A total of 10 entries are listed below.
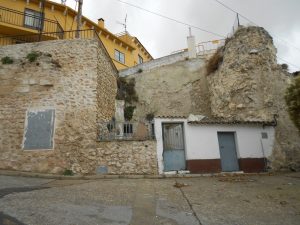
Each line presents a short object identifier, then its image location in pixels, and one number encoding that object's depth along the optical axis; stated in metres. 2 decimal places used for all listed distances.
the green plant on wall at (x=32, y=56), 11.48
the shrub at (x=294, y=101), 7.44
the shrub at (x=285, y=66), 16.49
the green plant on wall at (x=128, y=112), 16.42
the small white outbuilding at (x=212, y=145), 10.64
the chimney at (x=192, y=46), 19.69
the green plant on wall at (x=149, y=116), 16.78
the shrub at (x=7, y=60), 11.59
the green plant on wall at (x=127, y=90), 17.26
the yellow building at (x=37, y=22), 16.05
